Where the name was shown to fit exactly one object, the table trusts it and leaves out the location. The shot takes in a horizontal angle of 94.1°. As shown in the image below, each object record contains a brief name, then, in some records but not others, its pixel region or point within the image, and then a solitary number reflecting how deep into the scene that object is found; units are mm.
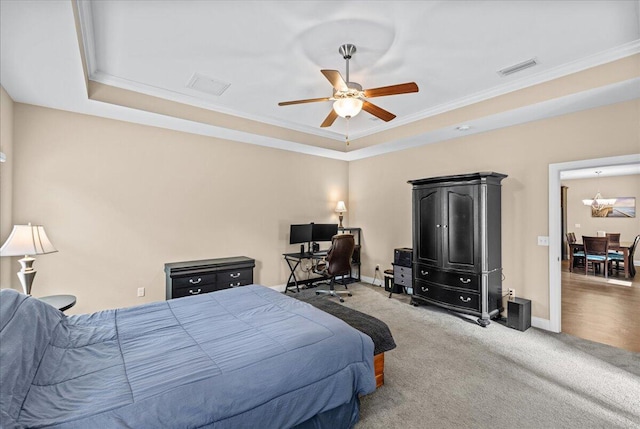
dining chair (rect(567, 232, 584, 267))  7544
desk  5141
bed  1282
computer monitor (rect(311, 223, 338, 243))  5621
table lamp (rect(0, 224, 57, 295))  2625
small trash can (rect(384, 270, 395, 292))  5310
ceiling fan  2576
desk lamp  6125
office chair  4840
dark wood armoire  3820
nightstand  2713
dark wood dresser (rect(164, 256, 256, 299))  3947
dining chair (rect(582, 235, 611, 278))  6785
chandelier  8547
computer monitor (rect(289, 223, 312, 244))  5359
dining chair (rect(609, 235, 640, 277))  6731
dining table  6676
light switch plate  3762
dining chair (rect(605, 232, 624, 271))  6984
